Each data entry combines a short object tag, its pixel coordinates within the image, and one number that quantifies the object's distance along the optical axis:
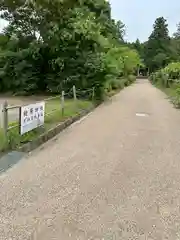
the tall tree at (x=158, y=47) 41.73
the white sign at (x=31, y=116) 4.48
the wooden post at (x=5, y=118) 3.99
